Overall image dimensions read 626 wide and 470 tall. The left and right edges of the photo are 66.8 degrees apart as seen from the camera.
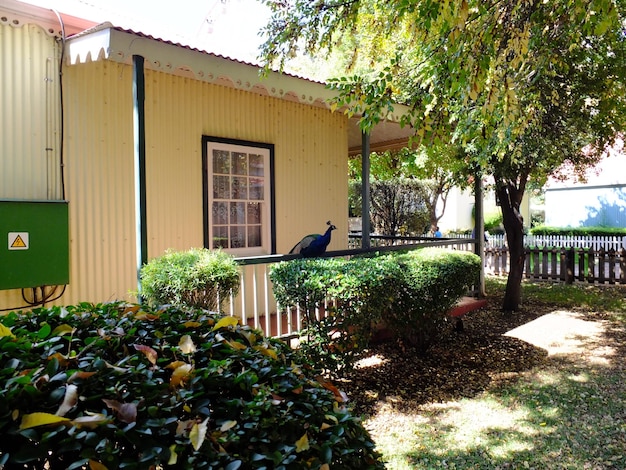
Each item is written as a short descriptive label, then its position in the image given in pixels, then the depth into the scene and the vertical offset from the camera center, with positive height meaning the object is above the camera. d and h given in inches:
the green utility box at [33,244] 182.4 -6.6
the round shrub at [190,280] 165.6 -19.3
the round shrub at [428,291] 220.5 -32.9
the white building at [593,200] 916.6 +45.2
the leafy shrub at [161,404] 45.4 -19.7
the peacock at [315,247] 231.5 -11.0
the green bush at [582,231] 812.6 -16.8
